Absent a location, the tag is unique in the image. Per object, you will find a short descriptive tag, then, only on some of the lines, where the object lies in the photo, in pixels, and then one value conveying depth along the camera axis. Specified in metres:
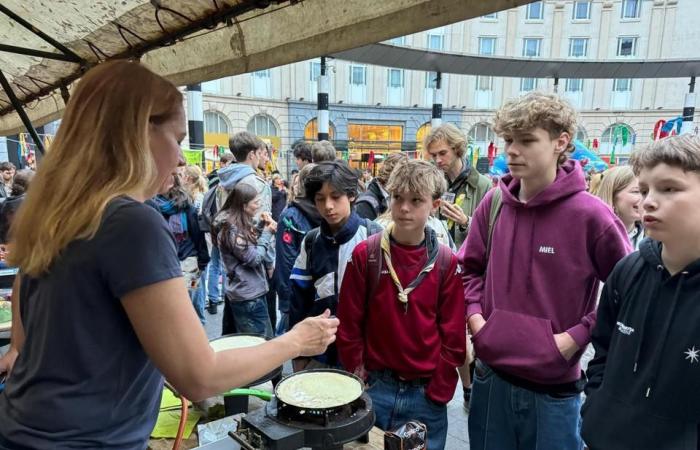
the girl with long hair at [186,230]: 4.45
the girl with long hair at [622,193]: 3.25
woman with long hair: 0.95
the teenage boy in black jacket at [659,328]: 1.35
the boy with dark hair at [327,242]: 2.44
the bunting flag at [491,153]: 22.58
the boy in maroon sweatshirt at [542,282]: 1.80
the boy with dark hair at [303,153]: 5.37
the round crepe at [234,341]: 1.82
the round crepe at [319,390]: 1.37
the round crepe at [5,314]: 2.64
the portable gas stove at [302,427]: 1.22
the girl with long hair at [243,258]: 3.77
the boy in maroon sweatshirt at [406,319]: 2.02
